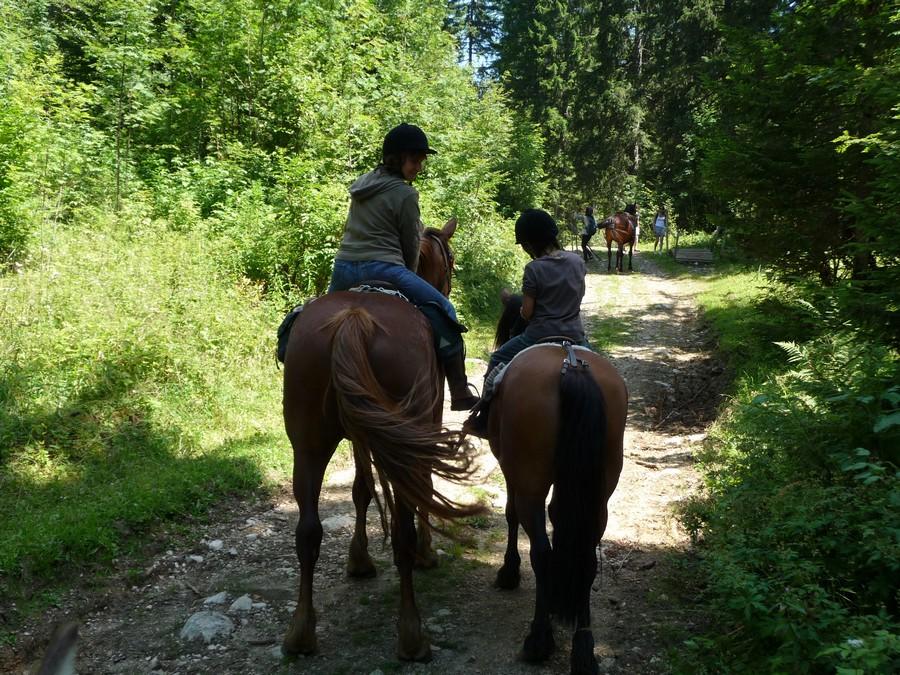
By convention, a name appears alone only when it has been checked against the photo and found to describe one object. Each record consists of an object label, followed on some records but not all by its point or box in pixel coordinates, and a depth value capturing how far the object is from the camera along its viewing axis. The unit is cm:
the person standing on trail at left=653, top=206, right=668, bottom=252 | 2983
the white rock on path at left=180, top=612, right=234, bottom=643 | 424
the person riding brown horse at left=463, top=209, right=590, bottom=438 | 471
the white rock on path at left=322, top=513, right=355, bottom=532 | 612
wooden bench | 2486
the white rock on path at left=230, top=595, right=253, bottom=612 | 459
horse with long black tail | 387
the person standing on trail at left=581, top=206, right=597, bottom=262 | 2313
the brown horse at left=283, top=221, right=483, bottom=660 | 383
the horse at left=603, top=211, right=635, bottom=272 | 2422
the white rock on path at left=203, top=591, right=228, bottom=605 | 468
